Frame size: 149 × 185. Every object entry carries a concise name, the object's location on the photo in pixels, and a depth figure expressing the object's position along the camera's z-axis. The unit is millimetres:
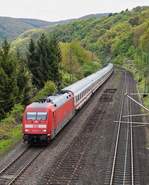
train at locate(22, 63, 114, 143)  30797
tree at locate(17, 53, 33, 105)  50406
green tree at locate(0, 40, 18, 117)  43750
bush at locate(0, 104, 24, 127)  39997
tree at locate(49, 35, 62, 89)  72000
